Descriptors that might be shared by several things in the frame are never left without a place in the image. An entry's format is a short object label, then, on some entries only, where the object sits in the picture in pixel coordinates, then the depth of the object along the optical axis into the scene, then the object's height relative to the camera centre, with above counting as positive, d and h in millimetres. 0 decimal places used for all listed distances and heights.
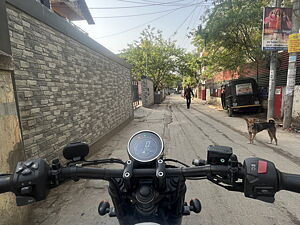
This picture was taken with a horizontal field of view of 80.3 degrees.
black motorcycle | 902 -488
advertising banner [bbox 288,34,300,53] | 6000 +1408
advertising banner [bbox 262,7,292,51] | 6371 +2062
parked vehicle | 9719 -448
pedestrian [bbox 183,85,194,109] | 15119 -499
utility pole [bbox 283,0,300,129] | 6242 +160
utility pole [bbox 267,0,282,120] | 7285 +42
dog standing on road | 5117 -1214
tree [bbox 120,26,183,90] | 21359 +4063
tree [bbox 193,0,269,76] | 7777 +2697
